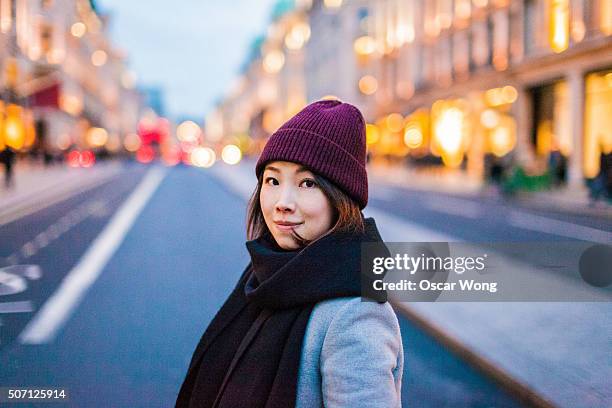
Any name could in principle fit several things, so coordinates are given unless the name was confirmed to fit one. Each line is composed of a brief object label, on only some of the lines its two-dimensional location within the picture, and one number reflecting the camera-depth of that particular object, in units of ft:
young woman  5.33
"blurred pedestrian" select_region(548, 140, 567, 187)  75.25
